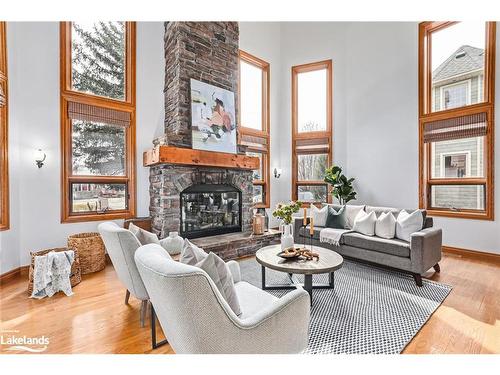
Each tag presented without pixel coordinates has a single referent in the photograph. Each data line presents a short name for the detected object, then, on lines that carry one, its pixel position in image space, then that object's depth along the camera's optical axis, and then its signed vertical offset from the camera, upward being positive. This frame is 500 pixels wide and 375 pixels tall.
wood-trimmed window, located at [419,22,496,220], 3.99 +1.11
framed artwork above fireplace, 3.99 +1.12
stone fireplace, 3.77 -0.25
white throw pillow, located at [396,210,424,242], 3.25 -0.53
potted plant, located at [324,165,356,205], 5.11 -0.02
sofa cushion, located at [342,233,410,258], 3.08 -0.79
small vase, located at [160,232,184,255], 2.81 -0.66
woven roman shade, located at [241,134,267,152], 5.72 +0.99
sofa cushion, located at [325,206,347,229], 4.05 -0.57
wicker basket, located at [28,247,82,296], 2.93 -1.00
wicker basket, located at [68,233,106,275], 3.31 -0.88
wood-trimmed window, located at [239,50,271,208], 5.79 +1.64
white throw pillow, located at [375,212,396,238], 3.41 -0.58
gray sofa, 2.93 -0.85
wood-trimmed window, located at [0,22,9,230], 3.04 +0.59
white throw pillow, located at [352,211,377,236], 3.62 -0.58
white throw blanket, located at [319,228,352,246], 3.74 -0.77
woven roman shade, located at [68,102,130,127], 3.67 +1.10
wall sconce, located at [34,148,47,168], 3.32 +0.38
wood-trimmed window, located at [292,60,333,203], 5.89 +1.33
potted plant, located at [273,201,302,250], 3.01 -0.35
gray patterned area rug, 1.88 -1.18
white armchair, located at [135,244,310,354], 1.05 -0.63
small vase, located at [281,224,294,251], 2.90 -0.65
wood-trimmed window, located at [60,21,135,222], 3.66 +1.02
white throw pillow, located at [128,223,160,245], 2.19 -0.45
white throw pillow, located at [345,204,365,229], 4.06 -0.48
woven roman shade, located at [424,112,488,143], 4.03 +0.94
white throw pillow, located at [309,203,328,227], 4.23 -0.55
